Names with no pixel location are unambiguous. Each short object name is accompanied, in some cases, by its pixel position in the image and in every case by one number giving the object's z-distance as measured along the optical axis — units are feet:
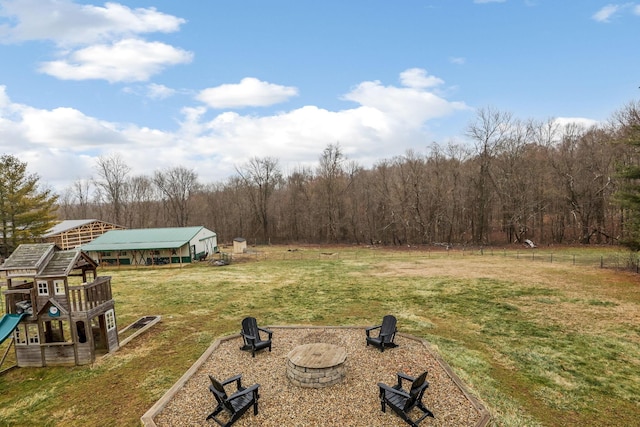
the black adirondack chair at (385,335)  32.24
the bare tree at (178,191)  181.47
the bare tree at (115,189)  176.02
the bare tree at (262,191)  168.66
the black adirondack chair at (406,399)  21.03
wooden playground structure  31.48
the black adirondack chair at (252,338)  31.91
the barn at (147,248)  95.14
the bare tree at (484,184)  127.13
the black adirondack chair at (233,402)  21.24
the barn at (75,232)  115.03
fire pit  25.18
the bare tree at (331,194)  154.92
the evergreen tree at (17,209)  89.71
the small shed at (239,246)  123.90
